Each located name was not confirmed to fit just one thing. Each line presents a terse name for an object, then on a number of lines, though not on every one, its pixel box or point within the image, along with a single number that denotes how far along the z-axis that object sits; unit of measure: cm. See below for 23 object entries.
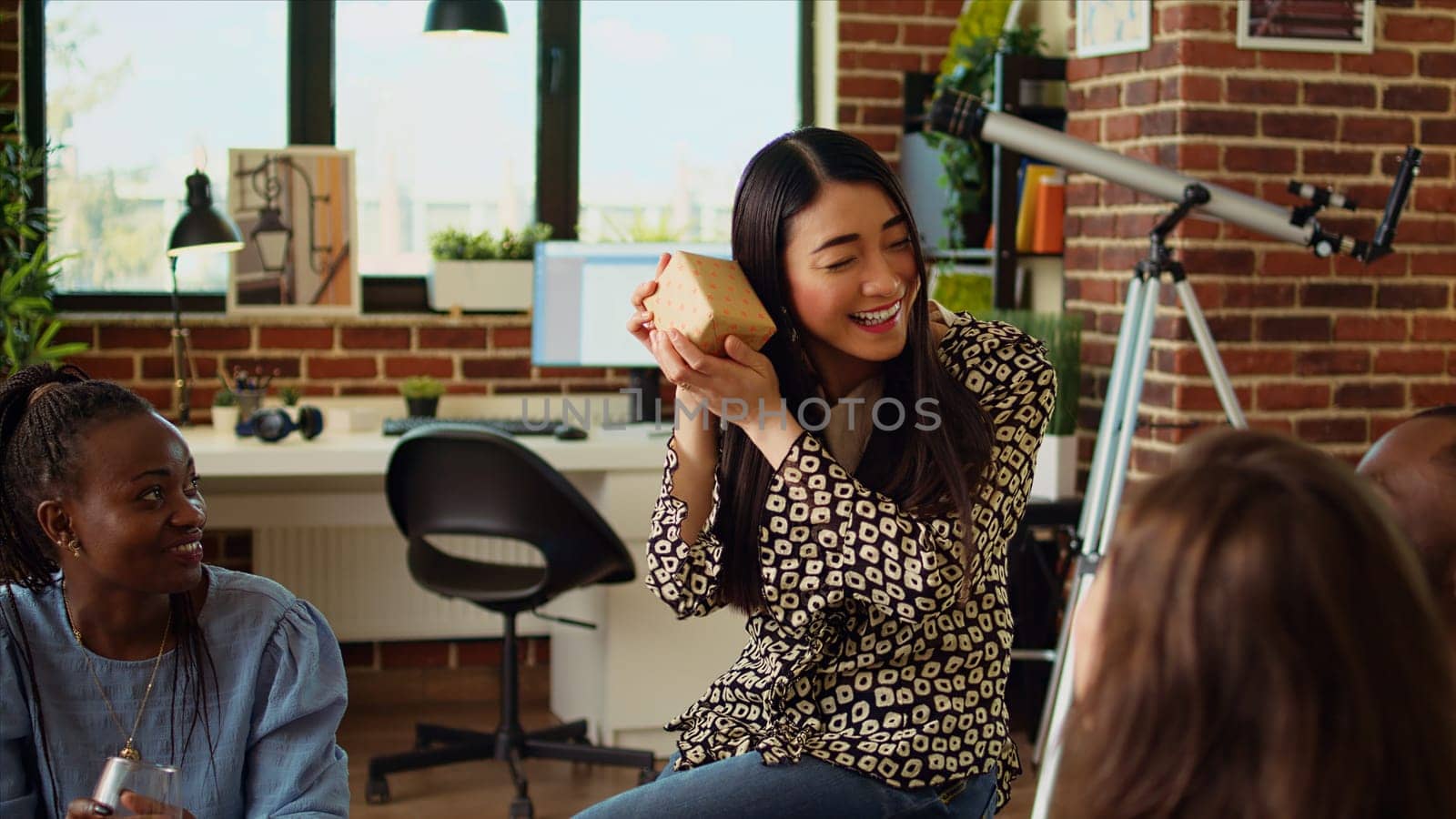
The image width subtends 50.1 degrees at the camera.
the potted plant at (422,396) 400
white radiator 411
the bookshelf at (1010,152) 372
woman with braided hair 153
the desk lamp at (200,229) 367
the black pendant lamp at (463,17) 388
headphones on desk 354
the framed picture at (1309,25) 332
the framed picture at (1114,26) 342
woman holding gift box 148
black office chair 327
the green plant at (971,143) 394
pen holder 375
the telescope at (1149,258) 312
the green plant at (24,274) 346
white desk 356
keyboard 372
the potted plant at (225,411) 374
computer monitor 396
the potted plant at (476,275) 416
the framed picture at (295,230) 406
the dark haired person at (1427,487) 139
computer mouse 370
